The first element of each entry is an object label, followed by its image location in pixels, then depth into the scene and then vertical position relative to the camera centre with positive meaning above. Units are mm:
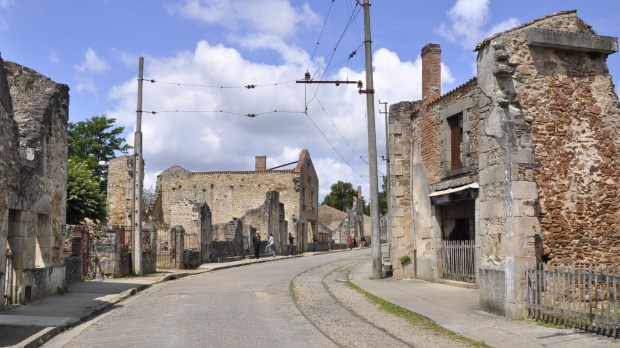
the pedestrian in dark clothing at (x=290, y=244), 43238 -562
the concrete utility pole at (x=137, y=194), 21484 +1565
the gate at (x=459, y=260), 16109 -713
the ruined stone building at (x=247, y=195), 48875 +3571
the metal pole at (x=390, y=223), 20516 +396
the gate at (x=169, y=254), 26266 -696
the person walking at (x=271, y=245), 38156 -537
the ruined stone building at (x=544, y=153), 11414 +1526
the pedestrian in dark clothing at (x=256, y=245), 35391 -486
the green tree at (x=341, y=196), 97188 +6252
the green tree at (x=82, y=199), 26388 +1732
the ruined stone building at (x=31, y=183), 12344 +1224
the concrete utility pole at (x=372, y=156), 20109 +2631
